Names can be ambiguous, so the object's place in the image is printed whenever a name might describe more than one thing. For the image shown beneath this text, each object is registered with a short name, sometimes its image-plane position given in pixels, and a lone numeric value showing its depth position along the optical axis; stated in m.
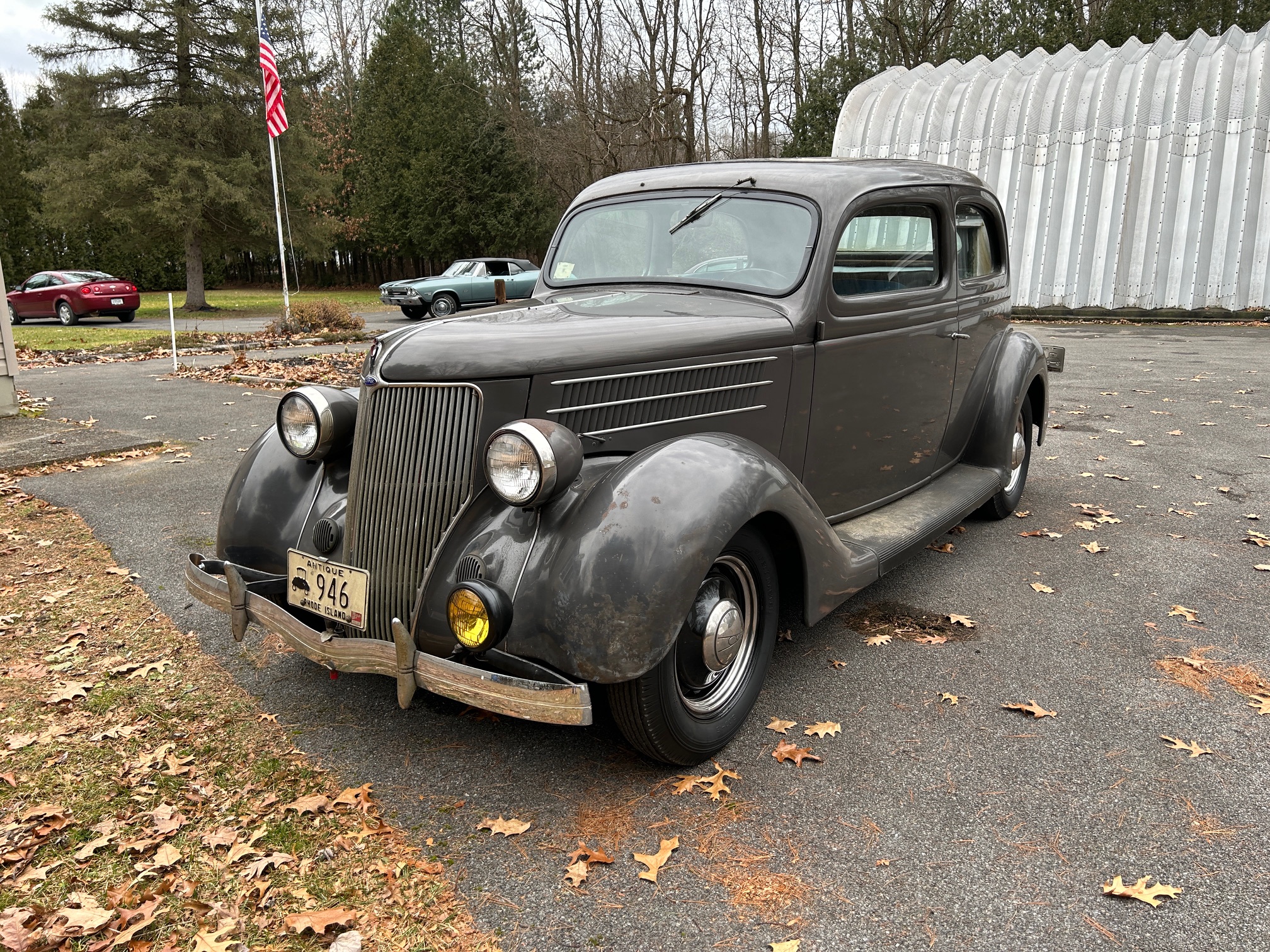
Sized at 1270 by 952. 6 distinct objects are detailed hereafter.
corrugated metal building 15.89
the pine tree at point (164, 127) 23.62
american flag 15.57
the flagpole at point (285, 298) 17.11
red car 21.72
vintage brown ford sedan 2.57
